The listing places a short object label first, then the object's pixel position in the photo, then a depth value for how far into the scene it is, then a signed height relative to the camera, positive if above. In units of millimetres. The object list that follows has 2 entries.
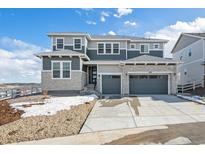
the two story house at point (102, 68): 13725 +984
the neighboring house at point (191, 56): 16230 +2825
